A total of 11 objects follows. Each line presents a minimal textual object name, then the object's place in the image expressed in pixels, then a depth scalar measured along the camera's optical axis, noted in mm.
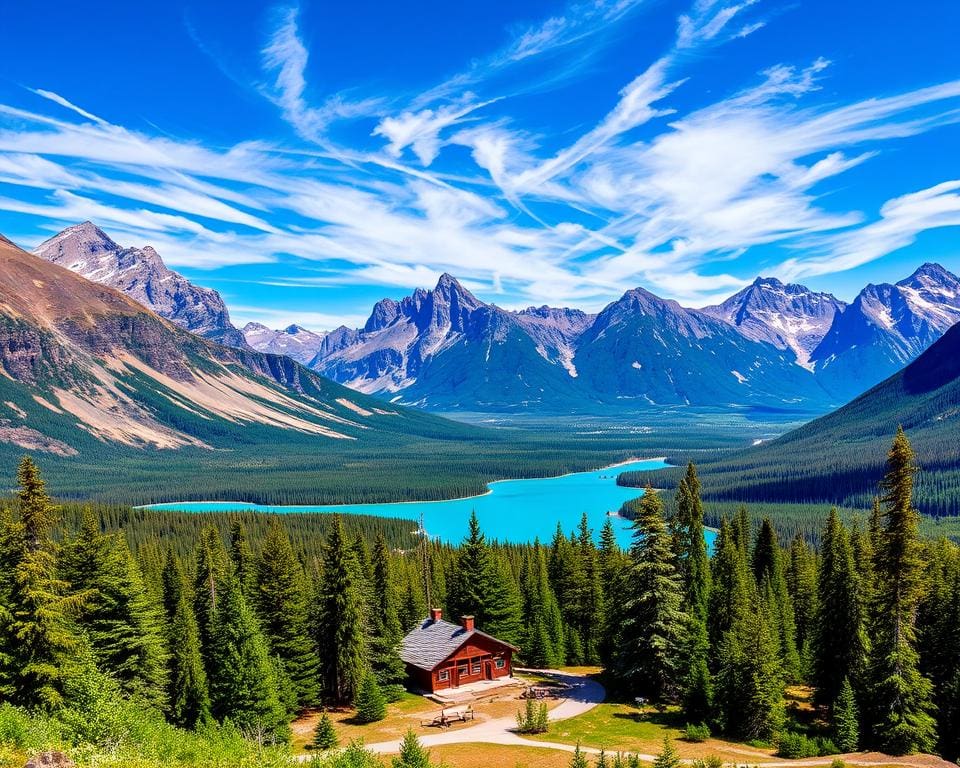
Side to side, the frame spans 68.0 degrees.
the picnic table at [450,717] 54031
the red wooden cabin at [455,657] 63438
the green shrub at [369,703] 54562
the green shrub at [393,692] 59500
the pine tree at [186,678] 51125
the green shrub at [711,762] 35594
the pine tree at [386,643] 60219
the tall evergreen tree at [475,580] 70062
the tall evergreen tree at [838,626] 52000
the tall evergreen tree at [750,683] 49500
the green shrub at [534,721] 51188
